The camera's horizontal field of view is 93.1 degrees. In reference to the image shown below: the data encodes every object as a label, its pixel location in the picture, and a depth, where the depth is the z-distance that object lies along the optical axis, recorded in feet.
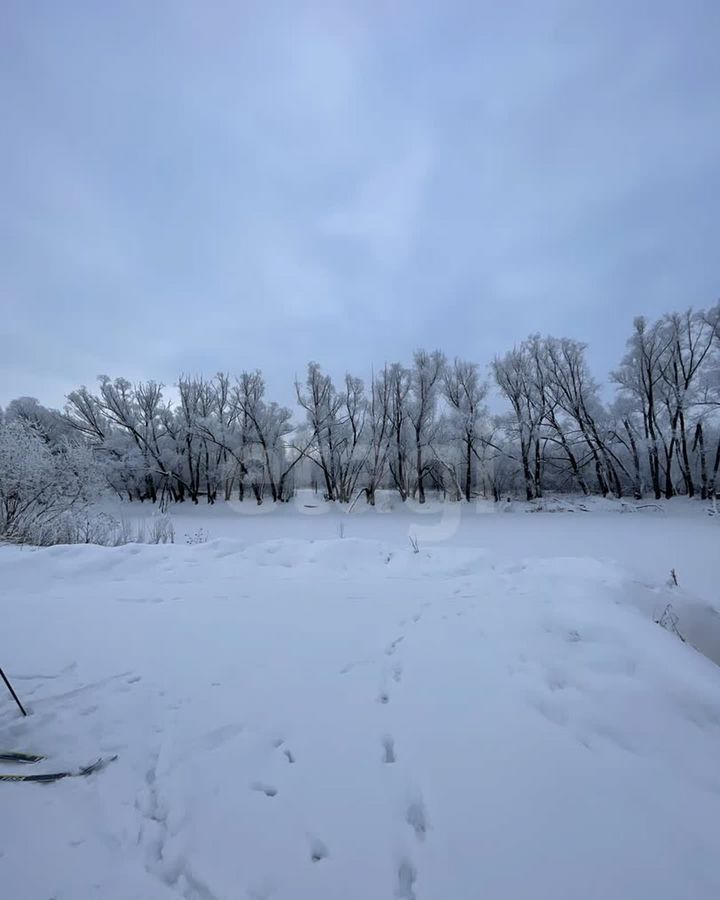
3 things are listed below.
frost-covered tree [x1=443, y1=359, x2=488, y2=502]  77.10
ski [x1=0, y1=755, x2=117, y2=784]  6.69
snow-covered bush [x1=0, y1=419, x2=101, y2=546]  30.58
